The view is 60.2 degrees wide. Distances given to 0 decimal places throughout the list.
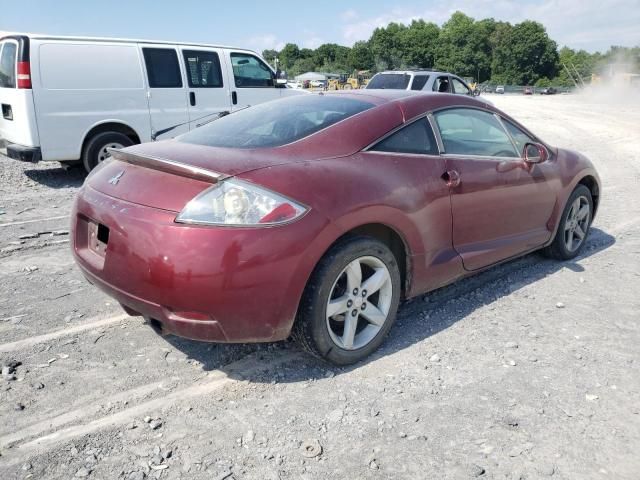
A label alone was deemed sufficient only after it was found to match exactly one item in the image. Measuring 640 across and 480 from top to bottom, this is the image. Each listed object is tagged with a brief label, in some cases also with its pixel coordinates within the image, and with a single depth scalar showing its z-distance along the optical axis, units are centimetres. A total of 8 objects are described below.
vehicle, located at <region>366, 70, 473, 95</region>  1464
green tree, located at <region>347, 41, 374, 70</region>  13312
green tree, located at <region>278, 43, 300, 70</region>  15862
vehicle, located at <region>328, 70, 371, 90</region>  5229
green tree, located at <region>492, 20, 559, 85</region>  11060
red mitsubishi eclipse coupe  261
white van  770
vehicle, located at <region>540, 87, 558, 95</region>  7115
